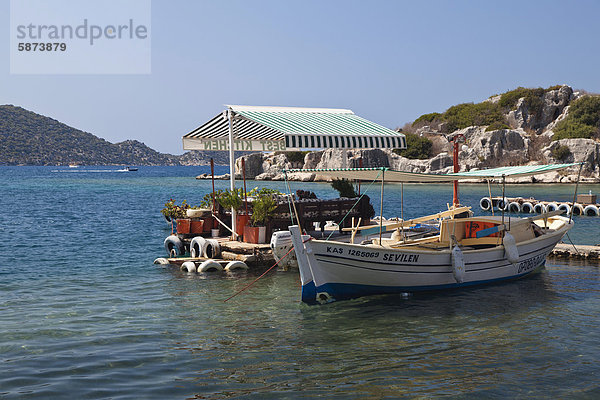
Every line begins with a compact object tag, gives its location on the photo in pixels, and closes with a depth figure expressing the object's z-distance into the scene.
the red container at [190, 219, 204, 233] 21.44
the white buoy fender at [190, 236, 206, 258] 19.56
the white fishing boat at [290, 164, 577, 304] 13.66
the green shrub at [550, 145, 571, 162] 83.88
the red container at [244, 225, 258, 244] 19.30
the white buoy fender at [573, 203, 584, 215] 38.84
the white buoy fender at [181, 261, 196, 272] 18.22
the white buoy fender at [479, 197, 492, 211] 46.79
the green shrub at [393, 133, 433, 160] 101.69
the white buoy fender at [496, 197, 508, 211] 45.13
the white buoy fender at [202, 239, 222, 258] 19.28
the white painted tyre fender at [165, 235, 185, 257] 21.22
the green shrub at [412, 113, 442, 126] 115.30
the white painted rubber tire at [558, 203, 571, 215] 39.60
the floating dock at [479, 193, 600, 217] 38.47
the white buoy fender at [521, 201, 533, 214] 43.56
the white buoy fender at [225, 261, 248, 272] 18.02
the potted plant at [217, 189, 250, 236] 19.69
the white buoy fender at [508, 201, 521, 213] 44.13
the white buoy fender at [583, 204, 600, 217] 38.06
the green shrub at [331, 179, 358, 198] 22.14
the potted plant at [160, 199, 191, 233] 21.41
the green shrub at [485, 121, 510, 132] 99.40
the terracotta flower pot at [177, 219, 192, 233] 21.38
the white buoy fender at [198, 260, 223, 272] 18.08
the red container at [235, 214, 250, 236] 20.08
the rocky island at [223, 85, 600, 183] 85.19
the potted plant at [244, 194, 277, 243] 18.95
